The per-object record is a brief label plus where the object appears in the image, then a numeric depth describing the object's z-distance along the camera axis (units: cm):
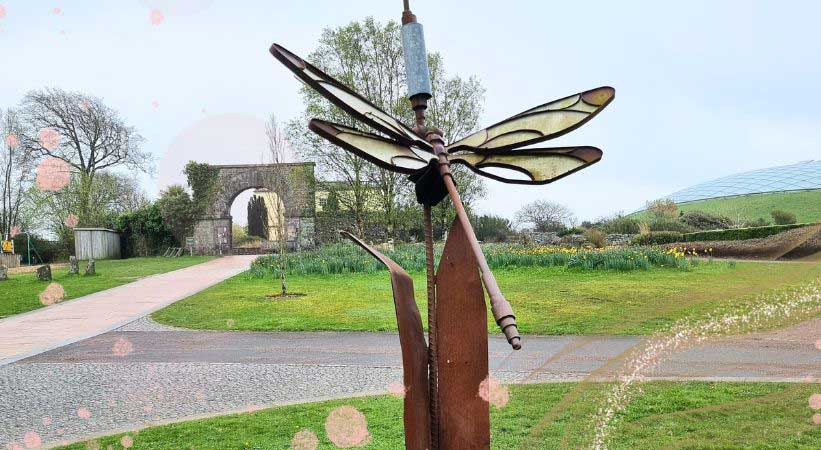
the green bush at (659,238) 1883
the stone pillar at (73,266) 1719
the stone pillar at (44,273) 1519
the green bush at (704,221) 2417
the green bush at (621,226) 2419
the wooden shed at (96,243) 2520
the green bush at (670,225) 2250
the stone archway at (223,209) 2694
